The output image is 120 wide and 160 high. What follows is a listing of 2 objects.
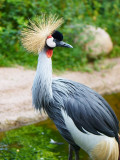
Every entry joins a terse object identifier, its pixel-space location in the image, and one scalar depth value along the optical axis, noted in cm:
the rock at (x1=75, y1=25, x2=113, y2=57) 1087
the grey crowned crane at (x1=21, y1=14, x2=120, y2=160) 551
